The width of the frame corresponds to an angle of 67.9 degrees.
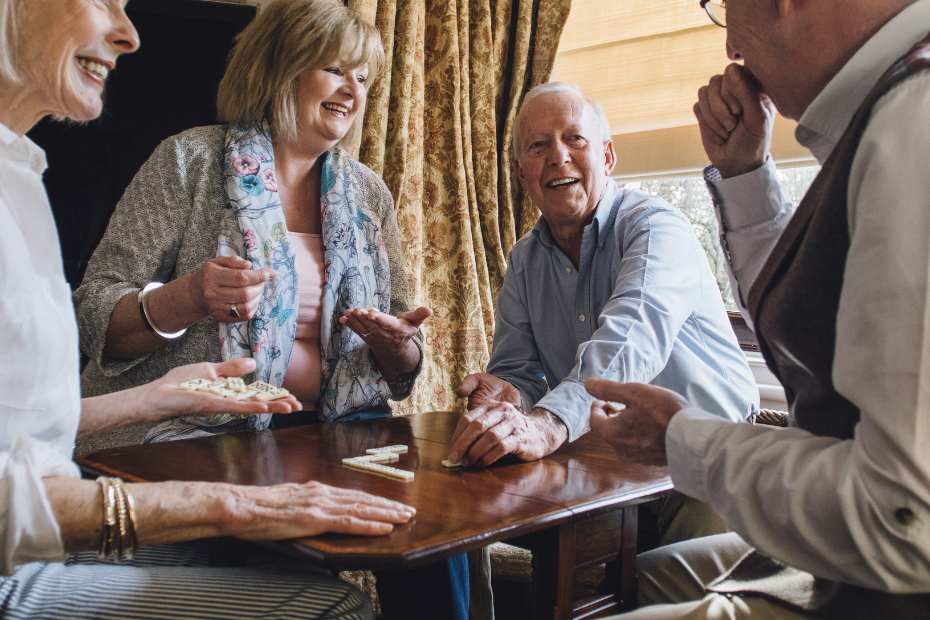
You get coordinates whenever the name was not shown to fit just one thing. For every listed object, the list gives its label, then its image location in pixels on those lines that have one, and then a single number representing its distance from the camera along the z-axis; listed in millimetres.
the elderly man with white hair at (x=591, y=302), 1573
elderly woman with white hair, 897
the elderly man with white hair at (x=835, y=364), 686
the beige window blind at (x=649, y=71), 2805
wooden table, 919
